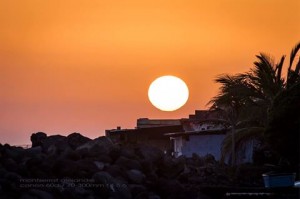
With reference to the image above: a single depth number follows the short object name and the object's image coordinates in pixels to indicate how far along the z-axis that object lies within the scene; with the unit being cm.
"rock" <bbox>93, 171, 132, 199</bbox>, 2907
